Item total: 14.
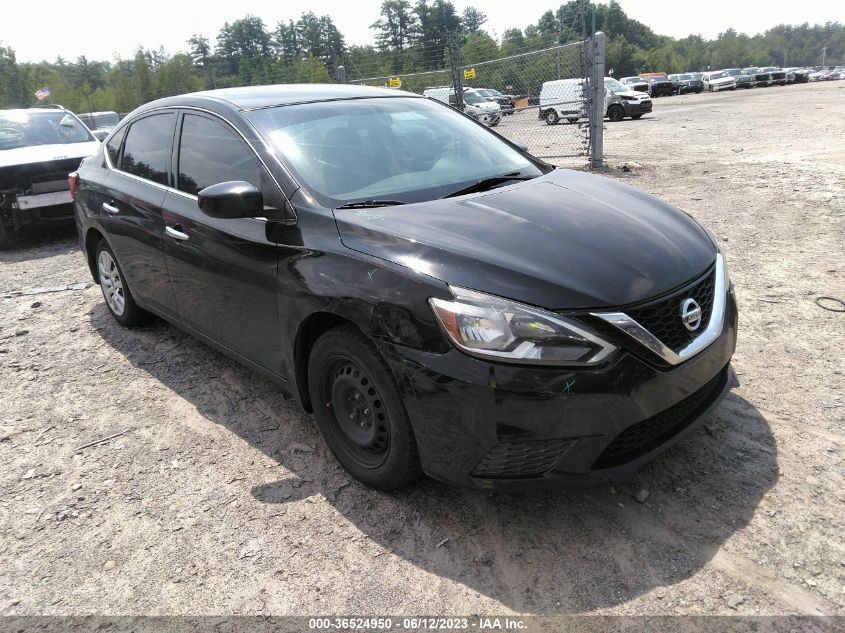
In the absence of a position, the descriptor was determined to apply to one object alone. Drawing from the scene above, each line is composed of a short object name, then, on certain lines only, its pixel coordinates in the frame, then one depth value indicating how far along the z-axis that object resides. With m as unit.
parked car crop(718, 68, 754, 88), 55.22
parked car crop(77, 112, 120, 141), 27.92
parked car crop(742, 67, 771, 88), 55.66
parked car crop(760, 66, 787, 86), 56.53
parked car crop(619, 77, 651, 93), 44.85
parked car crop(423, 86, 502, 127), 14.41
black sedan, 2.27
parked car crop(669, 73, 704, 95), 52.56
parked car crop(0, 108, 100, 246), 7.93
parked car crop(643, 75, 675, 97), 49.88
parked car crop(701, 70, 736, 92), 54.16
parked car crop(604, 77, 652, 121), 26.23
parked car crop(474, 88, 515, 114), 14.73
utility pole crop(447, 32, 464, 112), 12.83
